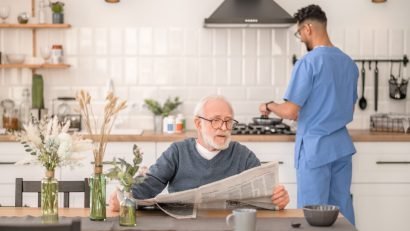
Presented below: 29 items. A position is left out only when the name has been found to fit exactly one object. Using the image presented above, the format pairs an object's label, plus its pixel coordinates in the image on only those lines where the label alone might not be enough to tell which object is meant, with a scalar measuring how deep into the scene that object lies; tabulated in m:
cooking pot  5.40
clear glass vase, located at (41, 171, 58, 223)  2.70
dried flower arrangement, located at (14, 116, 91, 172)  2.64
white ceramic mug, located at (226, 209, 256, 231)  2.50
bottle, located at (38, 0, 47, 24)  5.64
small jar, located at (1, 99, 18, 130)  5.59
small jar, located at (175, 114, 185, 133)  5.47
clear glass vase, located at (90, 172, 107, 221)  2.80
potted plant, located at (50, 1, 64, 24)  5.61
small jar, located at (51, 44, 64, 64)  5.61
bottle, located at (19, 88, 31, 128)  5.70
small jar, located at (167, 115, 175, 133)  5.43
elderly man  3.36
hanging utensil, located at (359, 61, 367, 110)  5.81
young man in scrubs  4.50
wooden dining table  2.71
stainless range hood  5.34
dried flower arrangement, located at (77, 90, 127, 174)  2.62
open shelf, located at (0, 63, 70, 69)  5.55
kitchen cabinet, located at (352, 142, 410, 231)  5.20
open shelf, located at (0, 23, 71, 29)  5.57
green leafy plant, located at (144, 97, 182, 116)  5.59
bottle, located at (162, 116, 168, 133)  5.45
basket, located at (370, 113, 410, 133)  5.41
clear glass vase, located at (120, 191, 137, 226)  2.72
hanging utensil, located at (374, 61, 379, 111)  5.78
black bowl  2.71
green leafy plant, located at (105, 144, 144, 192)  2.67
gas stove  5.25
